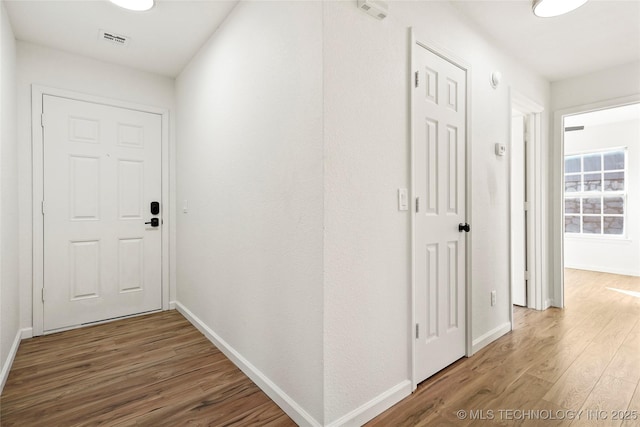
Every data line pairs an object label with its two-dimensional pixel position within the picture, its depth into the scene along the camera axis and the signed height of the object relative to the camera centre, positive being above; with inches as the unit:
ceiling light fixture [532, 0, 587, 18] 82.4 +55.2
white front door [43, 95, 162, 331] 110.5 +0.4
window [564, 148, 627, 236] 209.6 +13.8
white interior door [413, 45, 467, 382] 75.7 +0.5
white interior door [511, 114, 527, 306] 134.5 +5.0
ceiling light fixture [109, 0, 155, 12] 82.4 +55.6
